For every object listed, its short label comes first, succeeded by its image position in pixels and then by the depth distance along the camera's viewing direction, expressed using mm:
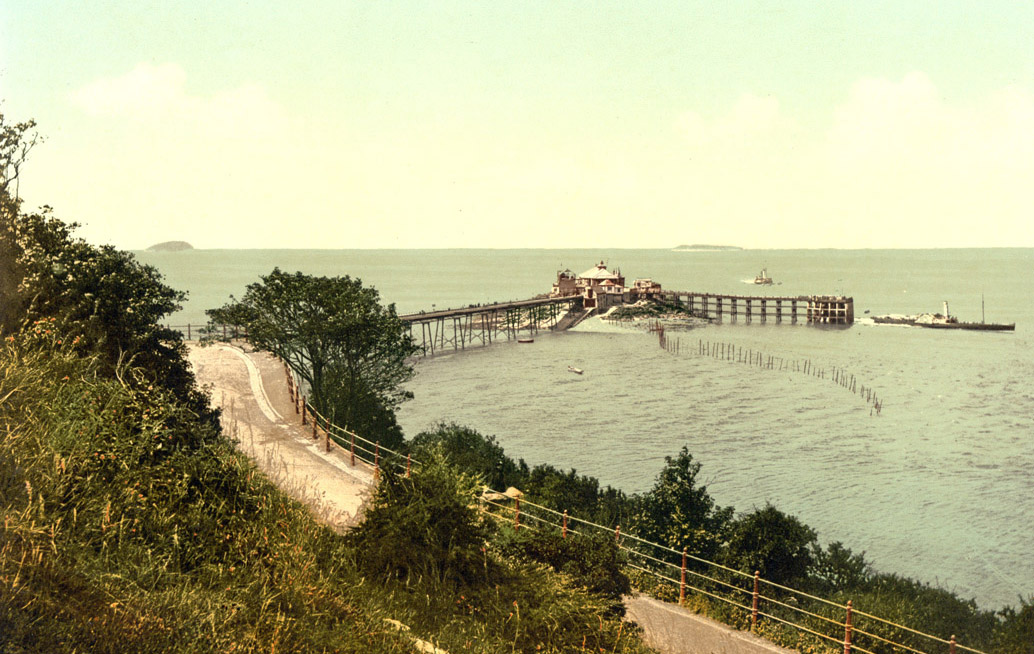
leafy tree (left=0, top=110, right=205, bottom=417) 16547
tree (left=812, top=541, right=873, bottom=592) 27531
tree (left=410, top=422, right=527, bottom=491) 31375
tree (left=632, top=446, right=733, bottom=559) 26266
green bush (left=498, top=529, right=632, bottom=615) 12375
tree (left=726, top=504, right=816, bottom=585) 25453
